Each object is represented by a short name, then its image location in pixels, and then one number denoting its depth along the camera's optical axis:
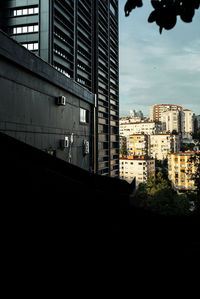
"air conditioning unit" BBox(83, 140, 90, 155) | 14.84
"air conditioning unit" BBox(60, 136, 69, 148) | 11.42
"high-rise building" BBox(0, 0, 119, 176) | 27.89
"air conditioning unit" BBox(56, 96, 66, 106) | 11.02
